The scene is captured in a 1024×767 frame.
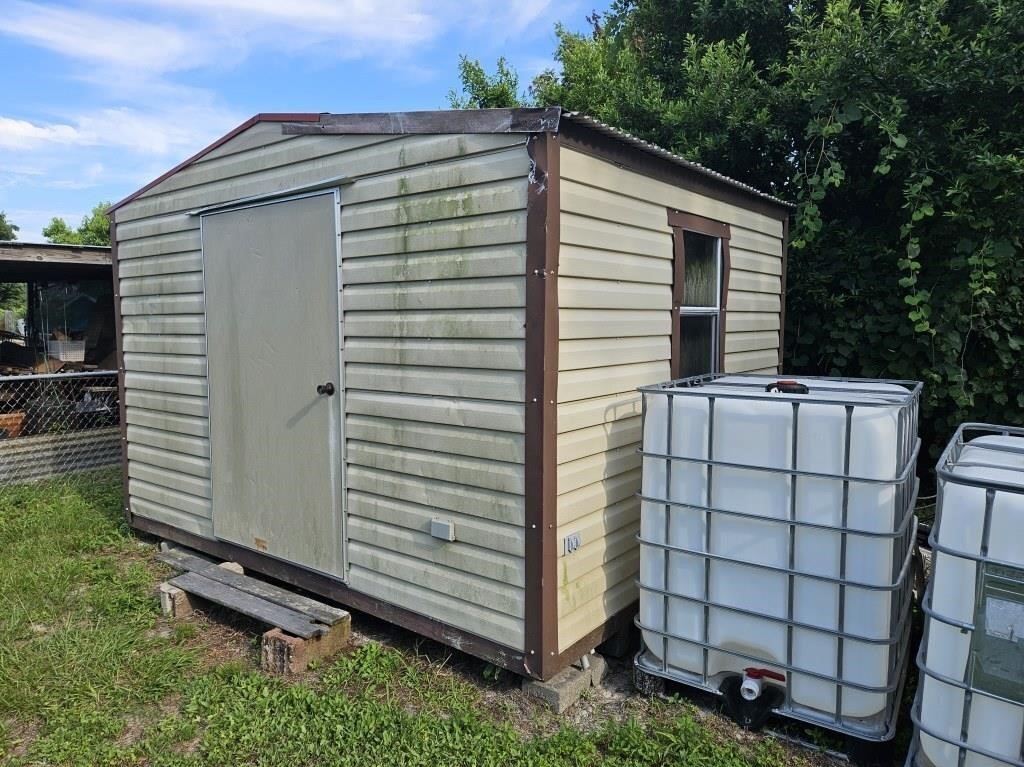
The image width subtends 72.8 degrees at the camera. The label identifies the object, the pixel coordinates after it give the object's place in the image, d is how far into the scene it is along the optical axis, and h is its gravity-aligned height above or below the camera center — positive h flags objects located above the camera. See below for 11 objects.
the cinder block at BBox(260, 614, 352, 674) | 3.33 -1.60
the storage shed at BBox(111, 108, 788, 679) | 2.97 -0.11
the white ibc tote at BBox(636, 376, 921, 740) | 2.58 -0.88
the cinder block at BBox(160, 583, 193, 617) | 4.04 -1.63
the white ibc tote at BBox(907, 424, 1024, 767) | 2.10 -0.93
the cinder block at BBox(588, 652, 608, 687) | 3.26 -1.62
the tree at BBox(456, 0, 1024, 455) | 5.13 +1.31
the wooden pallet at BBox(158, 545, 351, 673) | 3.38 -1.54
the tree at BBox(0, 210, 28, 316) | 24.53 +0.87
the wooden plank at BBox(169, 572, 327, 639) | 3.51 -1.54
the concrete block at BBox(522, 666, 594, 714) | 2.99 -1.59
